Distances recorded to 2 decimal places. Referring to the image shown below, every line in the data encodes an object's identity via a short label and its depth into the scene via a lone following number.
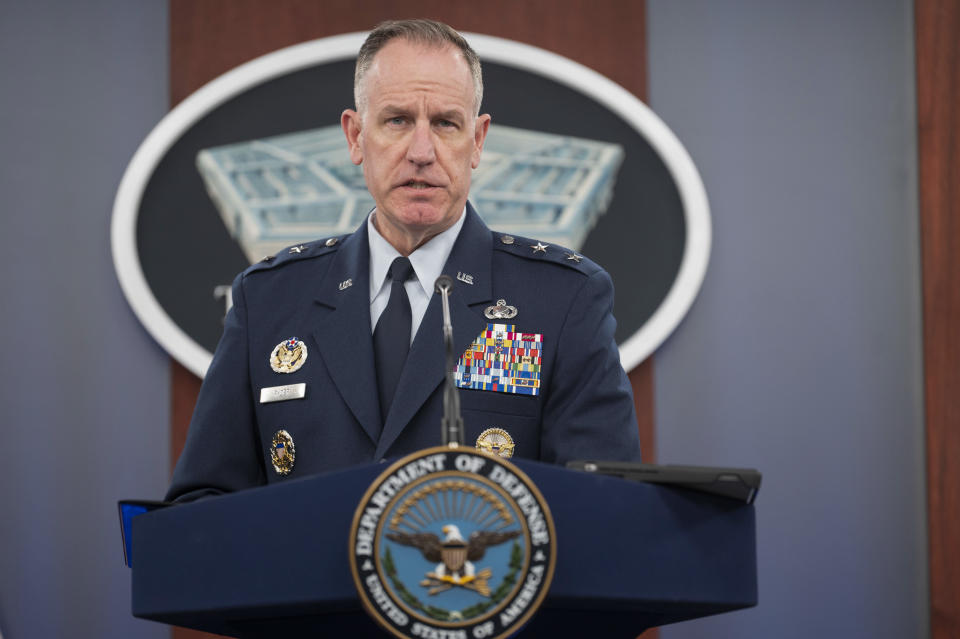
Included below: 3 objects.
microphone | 5.35
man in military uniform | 5.70
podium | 5.32
